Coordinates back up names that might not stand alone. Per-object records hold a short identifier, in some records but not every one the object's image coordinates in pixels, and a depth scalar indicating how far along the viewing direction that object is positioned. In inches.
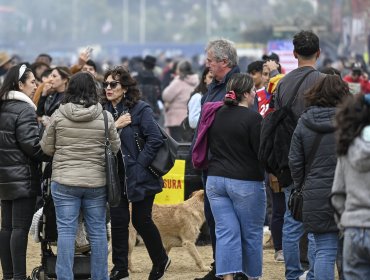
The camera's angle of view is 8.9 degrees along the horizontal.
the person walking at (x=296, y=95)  741.5
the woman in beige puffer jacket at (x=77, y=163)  734.2
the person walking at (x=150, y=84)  1545.2
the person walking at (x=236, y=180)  740.3
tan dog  908.6
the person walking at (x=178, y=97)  1419.6
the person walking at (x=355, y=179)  558.0
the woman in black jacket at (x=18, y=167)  772.6
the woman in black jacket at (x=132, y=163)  790.9
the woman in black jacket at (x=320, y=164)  666.5
